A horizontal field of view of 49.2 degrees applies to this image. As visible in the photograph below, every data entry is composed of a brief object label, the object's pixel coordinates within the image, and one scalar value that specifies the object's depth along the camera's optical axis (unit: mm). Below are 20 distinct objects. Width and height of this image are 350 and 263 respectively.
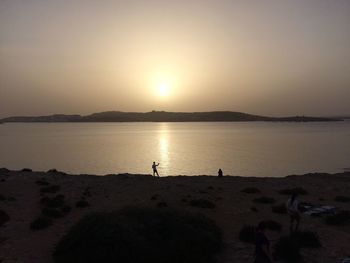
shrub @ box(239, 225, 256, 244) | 17736
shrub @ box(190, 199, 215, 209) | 24442
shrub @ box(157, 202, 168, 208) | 24366
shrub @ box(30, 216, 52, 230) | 20109
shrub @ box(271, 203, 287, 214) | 22953
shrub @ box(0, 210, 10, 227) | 21131
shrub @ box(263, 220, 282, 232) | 19359
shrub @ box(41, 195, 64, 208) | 25031
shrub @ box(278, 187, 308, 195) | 29141
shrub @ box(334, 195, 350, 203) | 26688
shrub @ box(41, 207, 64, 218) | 22406
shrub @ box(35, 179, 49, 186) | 33188
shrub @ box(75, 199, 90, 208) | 24953
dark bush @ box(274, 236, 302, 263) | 15460
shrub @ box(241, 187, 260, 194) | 29461
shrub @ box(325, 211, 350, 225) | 20578
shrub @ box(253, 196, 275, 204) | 26000
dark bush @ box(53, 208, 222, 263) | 14484
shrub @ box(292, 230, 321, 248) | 16891
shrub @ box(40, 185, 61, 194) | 30038
